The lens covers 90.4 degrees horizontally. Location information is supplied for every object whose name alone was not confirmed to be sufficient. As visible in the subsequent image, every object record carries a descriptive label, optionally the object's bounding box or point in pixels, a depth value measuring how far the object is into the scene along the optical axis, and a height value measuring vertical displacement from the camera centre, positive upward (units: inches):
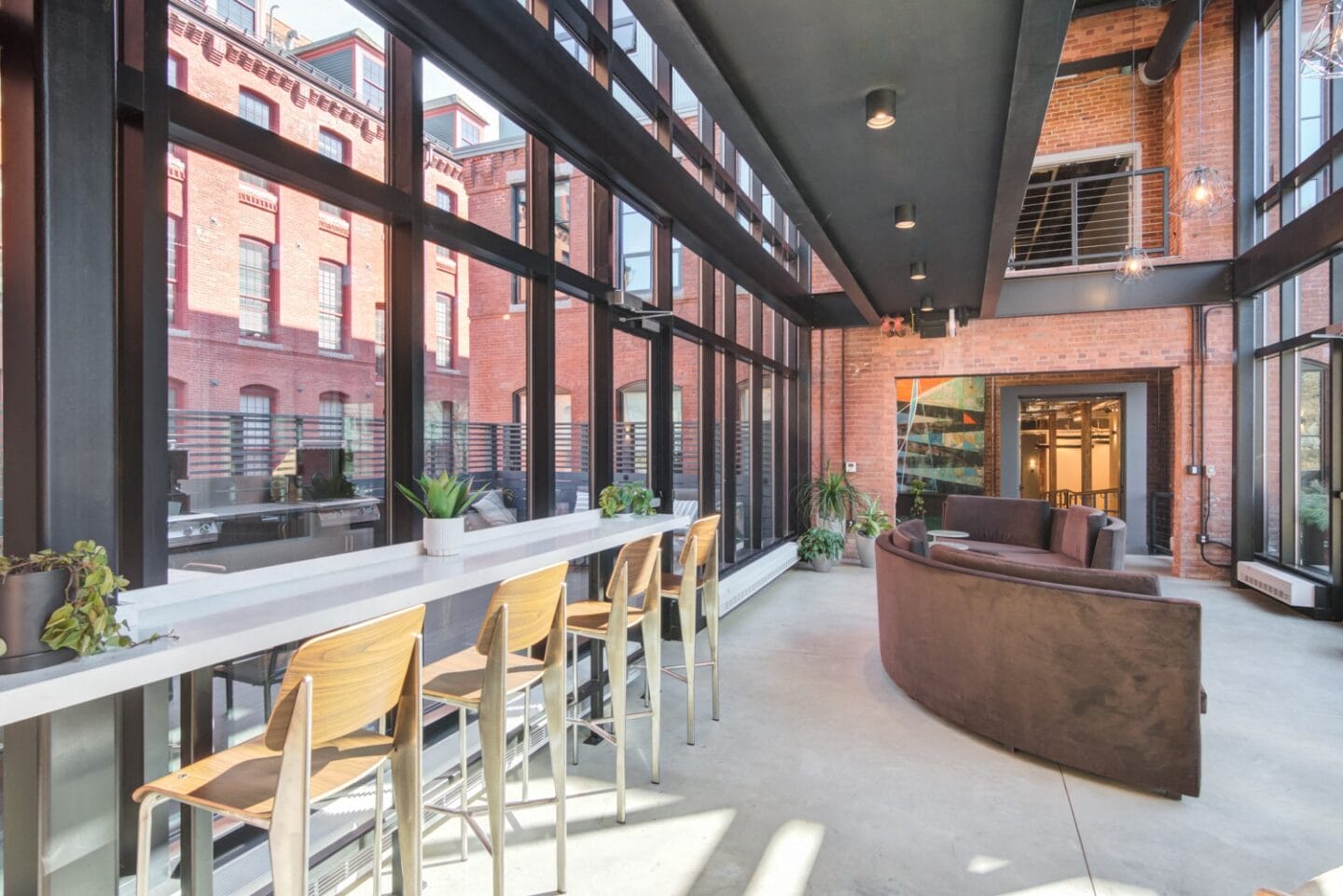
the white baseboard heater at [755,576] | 218.8 -47.9
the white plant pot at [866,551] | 311.3 -49.5
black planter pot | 45.6 -12.1
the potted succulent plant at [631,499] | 145.1 -11.4
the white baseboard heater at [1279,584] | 225.9 -49.5
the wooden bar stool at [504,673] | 72.9 -29.2
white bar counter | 44.8 -15.3
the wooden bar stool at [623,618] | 102.1 -29.0
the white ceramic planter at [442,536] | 93.0 -12.6
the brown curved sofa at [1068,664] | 108.8 -38.7
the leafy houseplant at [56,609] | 45.9 -11.5
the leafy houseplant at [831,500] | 316.8 -25.8
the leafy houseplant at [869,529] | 311.3 -38.7
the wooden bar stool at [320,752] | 50.3 -27.4
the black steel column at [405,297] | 97.1 +22.0
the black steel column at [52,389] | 53.9 +4.9
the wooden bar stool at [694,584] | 127.6 -27.9
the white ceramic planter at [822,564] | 305.7 -54.2
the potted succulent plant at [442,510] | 93.0 -8.9
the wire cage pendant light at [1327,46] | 103.9 +64.3
